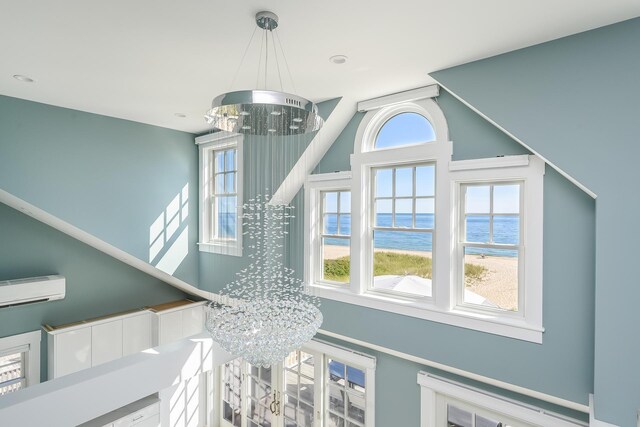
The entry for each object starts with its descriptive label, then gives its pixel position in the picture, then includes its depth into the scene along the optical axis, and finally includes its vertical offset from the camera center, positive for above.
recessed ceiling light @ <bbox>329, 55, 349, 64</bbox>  2.59 +1.17
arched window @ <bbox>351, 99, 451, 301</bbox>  3.21 +0.17
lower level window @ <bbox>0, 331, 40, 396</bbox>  4.30 -1.95
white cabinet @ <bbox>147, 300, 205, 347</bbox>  5.07 -1.68
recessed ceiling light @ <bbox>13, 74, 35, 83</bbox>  3.00 +1.16
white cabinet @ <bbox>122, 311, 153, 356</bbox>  4.93 -1.78
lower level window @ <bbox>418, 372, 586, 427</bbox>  2.74 -1.69
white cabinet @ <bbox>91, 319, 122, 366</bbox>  4.63 -1.80
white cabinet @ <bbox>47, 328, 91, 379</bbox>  4.30 -1.81
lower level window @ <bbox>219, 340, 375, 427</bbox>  3.88 -2.33
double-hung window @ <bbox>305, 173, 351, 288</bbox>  3.87 -0.23
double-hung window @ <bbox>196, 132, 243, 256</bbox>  4.59 +0.26
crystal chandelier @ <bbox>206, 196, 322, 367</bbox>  2.28 -0.80
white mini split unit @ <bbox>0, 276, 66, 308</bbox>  3.97 -0.96
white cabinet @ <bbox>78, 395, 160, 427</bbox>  3.98 -2.45
